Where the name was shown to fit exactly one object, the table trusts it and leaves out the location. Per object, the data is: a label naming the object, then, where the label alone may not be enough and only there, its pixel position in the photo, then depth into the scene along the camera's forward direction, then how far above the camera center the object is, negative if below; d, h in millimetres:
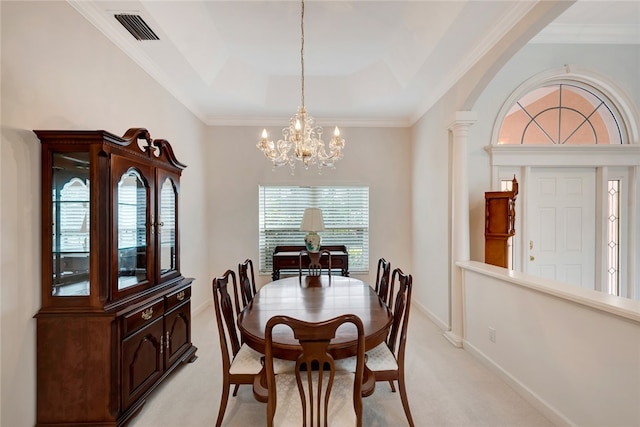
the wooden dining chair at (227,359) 1773 -994
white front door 3424 -125
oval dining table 1550 -720
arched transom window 3451 +1171
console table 4348 -775
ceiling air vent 2304 +1634
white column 3108 +14
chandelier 2604 +681
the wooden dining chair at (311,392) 1231 -876
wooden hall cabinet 2920 -133
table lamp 3594 -110
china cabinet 1747 -515
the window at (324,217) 4805 -79
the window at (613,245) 3422 -413
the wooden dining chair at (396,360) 1777 -988
